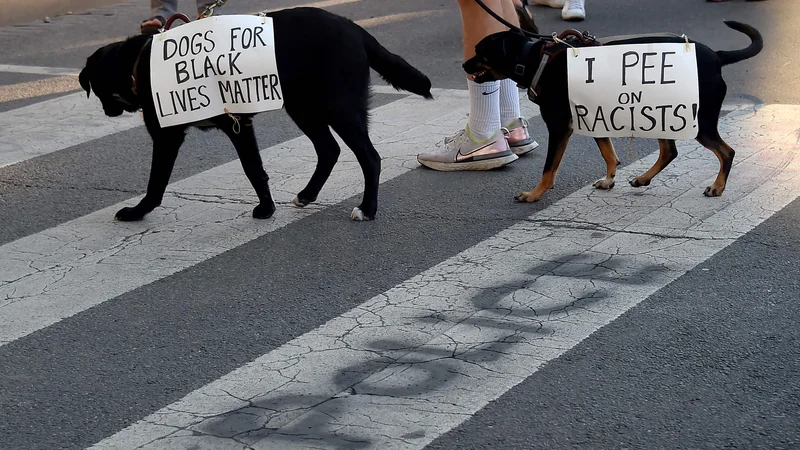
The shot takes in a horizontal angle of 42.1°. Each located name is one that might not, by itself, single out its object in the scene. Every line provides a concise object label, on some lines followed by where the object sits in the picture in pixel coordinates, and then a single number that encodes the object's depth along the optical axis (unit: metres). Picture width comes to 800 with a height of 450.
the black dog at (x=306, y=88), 4.74
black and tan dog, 4.76
